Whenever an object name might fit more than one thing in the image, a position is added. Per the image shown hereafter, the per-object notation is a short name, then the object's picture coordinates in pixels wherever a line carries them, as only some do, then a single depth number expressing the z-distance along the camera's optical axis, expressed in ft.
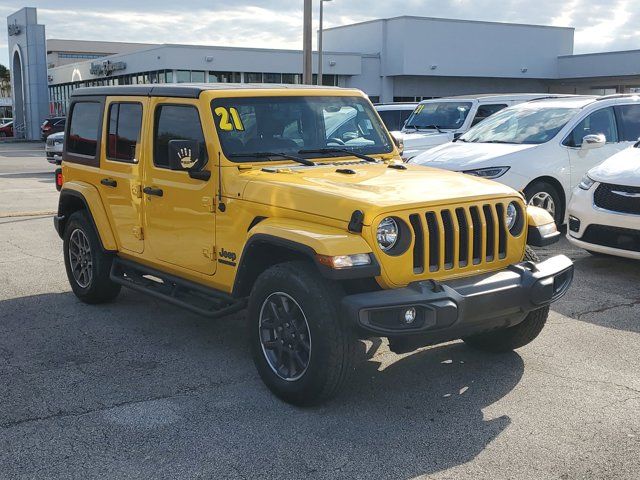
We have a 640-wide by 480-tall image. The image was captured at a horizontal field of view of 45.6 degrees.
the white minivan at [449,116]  45.39
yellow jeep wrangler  13.73
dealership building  143.33
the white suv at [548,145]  30.60
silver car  69.00
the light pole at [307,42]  63.72
